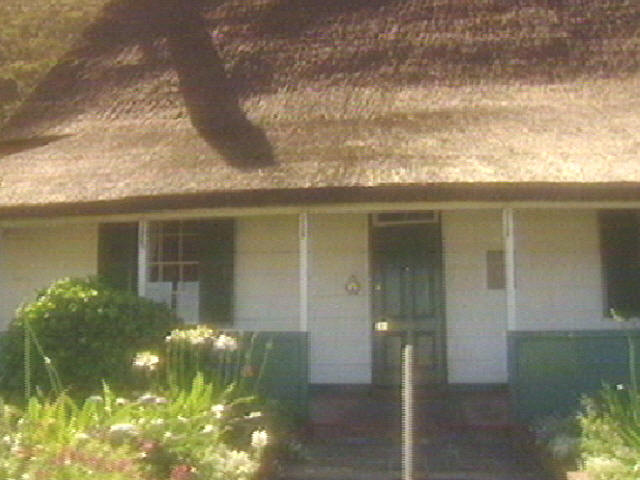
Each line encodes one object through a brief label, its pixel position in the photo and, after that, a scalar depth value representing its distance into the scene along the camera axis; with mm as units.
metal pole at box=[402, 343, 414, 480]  5836
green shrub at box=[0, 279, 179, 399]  10969
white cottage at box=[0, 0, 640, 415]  11148
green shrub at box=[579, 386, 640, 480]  7711
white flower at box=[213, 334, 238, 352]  10117
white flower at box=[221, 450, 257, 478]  7934
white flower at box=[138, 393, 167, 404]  8453
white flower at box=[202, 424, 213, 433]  8158
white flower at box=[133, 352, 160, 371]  9562
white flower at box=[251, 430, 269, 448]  8925
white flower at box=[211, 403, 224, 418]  8690
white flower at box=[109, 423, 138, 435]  7512
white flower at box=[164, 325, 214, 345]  10422
